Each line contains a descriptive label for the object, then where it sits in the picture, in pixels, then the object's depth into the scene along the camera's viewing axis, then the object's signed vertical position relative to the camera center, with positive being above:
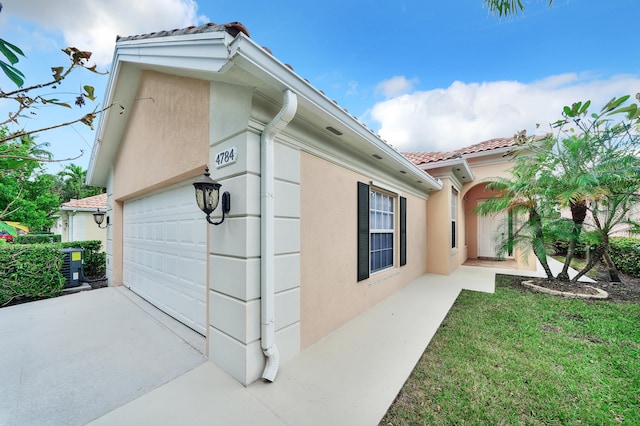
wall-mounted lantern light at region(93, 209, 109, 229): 7.46 +0.01
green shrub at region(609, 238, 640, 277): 7.96 -1.20
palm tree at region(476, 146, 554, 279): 6.56 +0.43
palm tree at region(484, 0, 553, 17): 3.21 +2.74
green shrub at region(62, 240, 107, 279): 8.23 -1.39
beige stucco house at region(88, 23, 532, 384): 2.59 +0.34
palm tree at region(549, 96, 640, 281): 5.61 +1.20
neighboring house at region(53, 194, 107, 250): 11.47 -0.13
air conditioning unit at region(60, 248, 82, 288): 6.77 -1.36
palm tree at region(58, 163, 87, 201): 26.15 +3.62
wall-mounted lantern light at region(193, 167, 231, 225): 2.59 +0.26
